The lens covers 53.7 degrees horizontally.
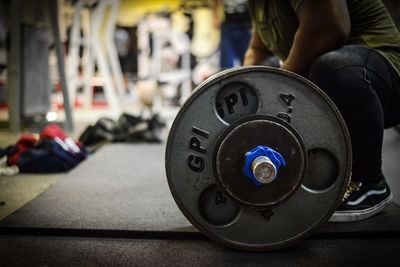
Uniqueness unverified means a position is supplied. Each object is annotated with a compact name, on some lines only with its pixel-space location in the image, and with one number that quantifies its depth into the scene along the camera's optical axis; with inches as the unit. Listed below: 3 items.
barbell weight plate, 38.8
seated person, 44.3
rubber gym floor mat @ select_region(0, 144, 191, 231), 49.3
